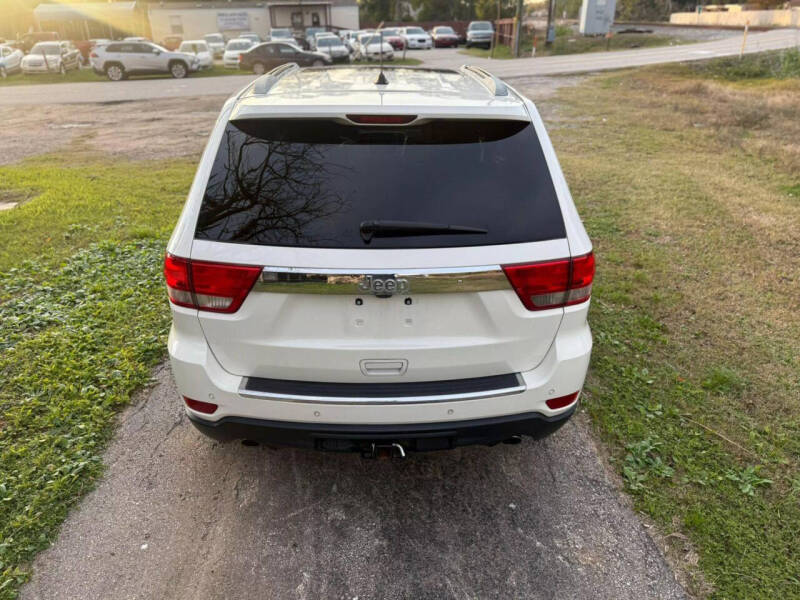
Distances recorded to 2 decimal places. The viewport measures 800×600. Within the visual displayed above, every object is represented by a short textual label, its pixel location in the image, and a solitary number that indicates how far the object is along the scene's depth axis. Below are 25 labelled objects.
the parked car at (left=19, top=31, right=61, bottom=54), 40.52
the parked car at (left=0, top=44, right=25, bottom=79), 27.81
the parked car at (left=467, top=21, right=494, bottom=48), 39.06
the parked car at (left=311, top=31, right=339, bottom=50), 32.07
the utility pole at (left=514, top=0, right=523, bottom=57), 33.00
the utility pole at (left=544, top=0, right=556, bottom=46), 35.01
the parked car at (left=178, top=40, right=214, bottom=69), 30.71
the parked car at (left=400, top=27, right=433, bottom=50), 40.29
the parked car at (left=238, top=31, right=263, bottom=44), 35.91
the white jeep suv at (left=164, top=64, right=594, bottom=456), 2.27
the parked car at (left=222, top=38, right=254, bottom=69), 29.73
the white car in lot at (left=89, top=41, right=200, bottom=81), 24.36
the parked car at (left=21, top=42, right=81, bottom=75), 27.41
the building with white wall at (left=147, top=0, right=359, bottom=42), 49.62
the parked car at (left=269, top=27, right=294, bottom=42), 38.41
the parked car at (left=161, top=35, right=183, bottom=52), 39.56
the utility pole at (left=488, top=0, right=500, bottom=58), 40.12
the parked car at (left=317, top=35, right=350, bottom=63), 30.81
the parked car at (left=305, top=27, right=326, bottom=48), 35.43
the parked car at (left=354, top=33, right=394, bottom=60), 30.59
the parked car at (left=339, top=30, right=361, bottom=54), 33.44
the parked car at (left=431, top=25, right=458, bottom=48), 43.44
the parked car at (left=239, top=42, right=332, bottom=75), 25.86
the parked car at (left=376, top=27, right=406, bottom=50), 37.09
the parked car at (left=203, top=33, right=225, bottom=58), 39.16
